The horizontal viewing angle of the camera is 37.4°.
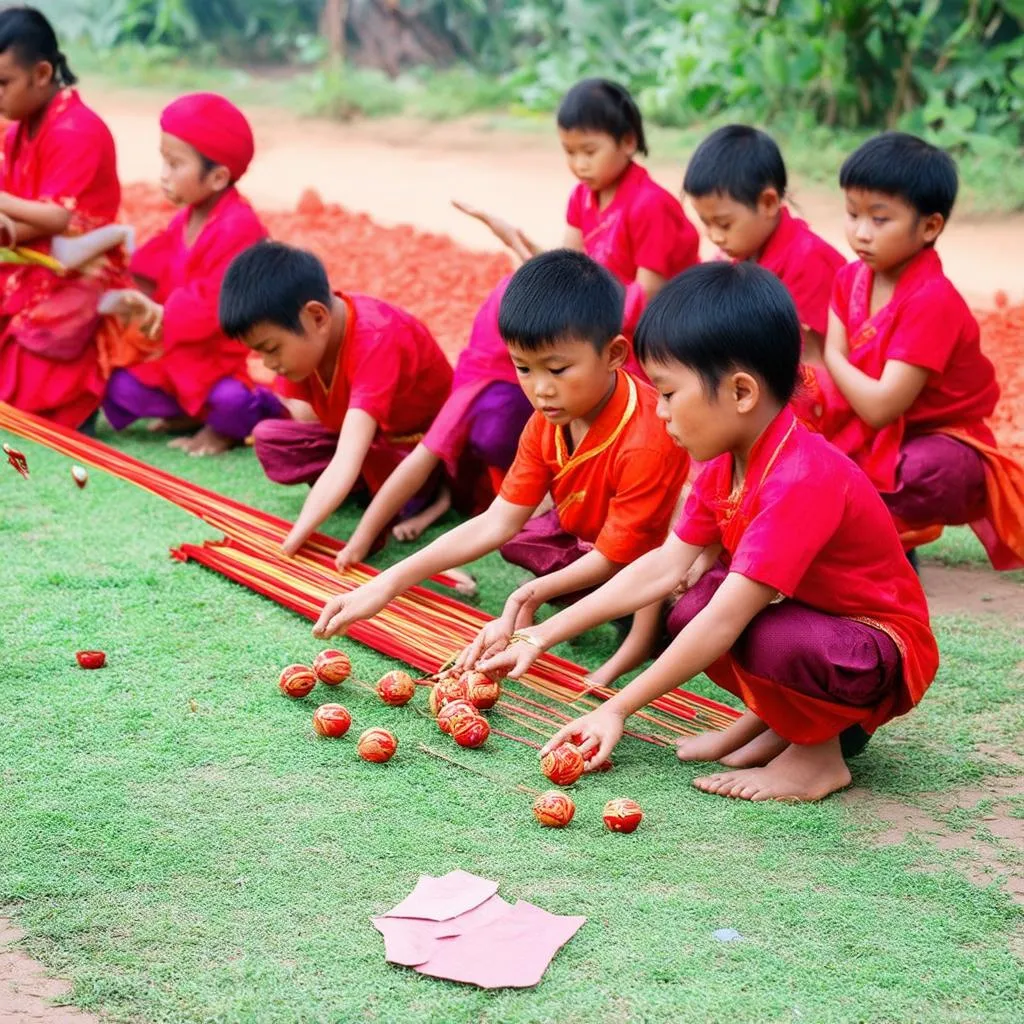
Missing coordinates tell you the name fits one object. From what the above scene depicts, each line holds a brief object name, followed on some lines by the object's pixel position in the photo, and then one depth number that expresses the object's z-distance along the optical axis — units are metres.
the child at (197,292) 5.68
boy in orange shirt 3.53
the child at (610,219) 5.04
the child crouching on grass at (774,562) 3.03
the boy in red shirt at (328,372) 4.41
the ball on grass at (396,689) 3.57
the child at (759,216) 4.68
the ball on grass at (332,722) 3.39
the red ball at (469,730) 3.36
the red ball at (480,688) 3.51
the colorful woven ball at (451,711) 3.39
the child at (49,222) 5.70
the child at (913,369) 4.27
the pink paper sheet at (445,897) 2.64
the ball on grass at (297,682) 3.58
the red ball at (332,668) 3.64
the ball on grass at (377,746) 3.26
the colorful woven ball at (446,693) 3.49
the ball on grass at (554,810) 3.00
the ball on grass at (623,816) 2.99
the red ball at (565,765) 3.18
